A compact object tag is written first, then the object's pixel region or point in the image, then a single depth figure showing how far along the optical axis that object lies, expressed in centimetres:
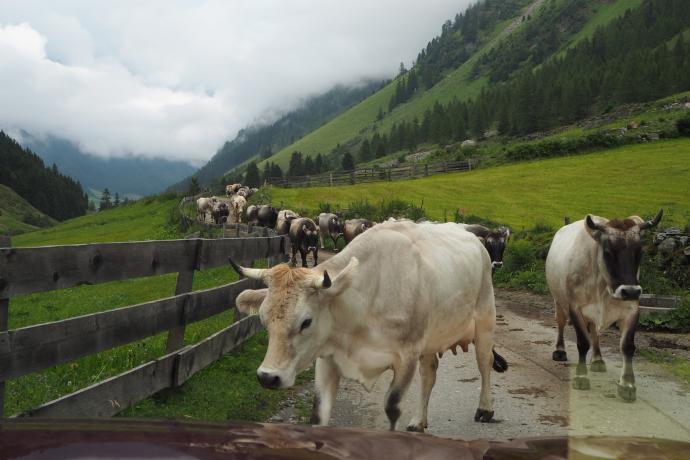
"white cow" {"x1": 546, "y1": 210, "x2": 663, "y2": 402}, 712
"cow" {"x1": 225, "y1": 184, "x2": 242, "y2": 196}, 5981
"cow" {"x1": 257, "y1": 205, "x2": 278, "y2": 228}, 3369
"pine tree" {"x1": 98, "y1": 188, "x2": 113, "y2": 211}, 12693
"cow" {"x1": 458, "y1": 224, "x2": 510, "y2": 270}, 1795
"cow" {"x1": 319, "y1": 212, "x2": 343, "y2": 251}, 2775
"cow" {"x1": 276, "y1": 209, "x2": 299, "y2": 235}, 2627
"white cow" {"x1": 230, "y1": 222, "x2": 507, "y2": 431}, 414
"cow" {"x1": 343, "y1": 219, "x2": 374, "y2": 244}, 2413
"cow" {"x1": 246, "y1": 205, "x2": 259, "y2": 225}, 3508
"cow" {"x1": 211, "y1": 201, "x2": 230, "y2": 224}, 4056
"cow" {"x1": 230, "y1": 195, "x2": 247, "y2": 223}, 4166
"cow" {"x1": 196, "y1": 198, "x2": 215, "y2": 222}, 4247
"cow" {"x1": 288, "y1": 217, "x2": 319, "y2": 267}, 2269
